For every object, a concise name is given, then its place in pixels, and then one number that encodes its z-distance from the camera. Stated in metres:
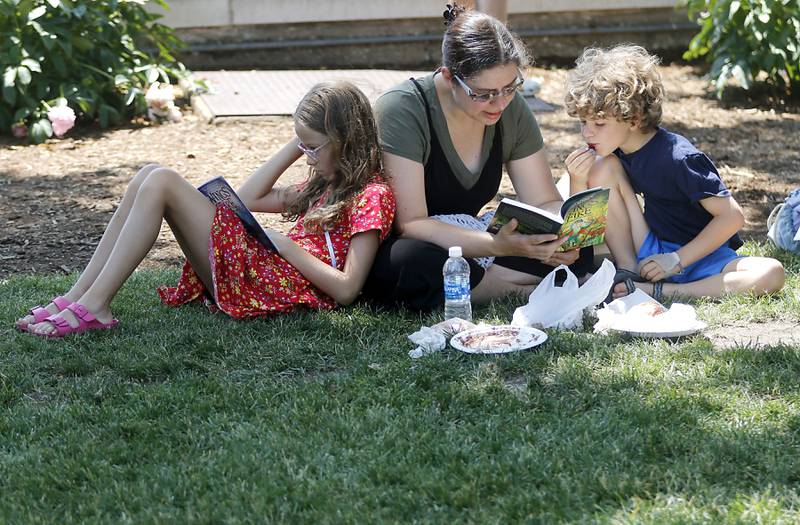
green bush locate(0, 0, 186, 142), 7.66
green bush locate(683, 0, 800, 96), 8.12
